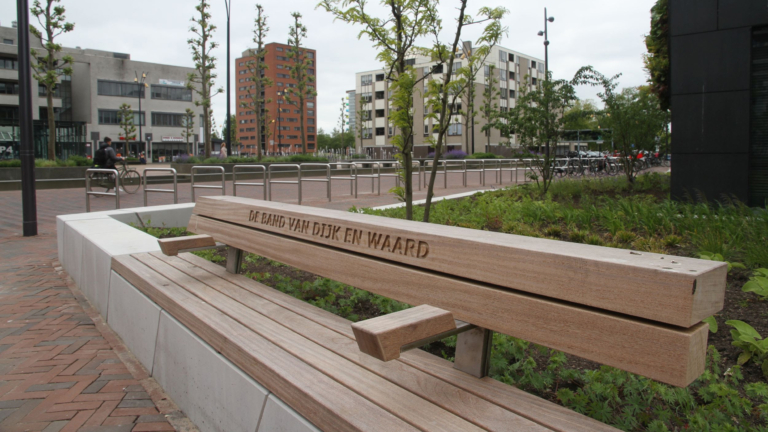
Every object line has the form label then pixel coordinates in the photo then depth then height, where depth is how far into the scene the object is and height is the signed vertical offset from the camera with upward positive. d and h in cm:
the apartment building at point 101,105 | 5587 +824
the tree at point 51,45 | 2683 +631
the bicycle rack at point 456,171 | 1757 +21
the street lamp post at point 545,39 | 3183 +784
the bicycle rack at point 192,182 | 1071 -13
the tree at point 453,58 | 521 +112
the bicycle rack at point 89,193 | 988 -31
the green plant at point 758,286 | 303 -61
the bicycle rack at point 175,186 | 961 -20
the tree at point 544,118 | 943 +98
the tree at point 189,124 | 6569 +618
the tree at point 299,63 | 3412 +703
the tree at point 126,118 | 5864 +676
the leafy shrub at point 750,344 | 246 -76
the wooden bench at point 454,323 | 152 -49
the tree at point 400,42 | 512 +129
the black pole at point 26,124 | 804 +76
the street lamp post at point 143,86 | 6421 +1051
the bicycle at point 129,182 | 1573 -18
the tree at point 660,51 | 1130 +269
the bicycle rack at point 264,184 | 1080 -18
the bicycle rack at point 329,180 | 1269 -11
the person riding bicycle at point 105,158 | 1569 +50
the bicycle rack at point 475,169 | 1822 +29
